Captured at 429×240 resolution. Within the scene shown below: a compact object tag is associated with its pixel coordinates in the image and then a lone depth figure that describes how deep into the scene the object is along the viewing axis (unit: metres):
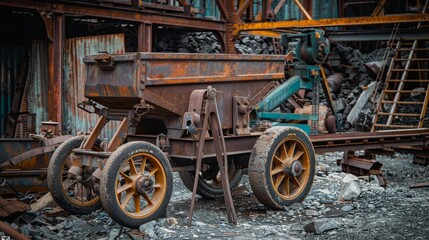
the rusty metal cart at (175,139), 5.84
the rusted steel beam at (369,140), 8.51
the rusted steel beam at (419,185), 8.34
